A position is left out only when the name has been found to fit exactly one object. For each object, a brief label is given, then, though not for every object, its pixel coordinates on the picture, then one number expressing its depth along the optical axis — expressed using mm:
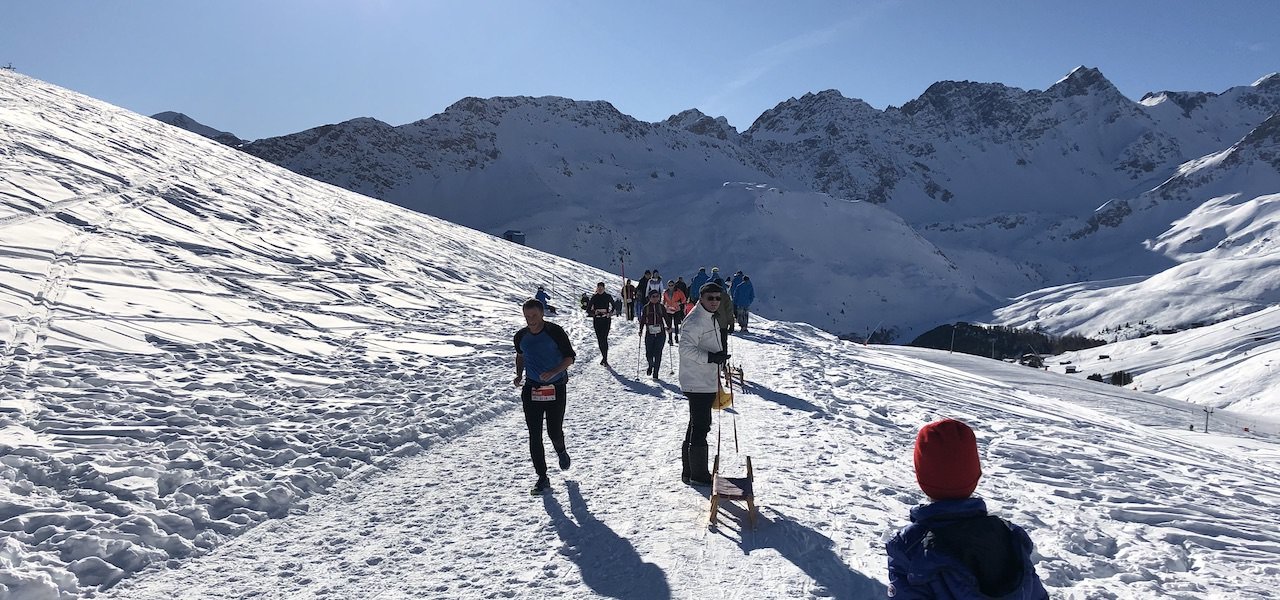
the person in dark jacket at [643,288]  18281
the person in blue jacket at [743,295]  19703
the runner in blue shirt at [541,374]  6551
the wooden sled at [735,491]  5742
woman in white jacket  6406
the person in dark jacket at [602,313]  14094
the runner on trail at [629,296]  23453
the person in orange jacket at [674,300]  14180
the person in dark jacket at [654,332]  13336
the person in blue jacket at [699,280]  17844
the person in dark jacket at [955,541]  2383
